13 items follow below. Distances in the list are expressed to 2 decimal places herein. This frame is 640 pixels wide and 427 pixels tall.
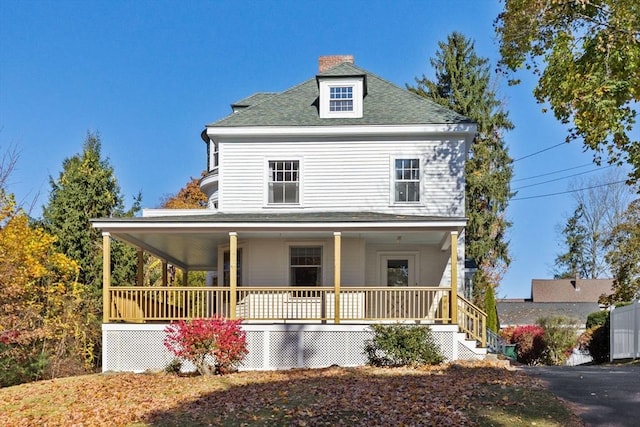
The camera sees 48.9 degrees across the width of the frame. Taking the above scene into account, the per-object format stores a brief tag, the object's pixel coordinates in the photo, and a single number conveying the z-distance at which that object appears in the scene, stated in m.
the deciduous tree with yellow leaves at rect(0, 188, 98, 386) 19.23
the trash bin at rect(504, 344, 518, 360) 25.91
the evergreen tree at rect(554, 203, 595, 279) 61.09
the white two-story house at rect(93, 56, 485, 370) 18.62
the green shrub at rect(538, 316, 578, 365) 29.33
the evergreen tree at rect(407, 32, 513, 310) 34.94
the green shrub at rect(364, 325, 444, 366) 16.48
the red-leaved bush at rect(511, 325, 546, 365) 30.98
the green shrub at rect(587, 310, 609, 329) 29.98
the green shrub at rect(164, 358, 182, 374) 16.92
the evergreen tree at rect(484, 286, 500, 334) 28.06
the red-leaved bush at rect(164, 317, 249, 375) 15.52
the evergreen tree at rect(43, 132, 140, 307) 24.56
